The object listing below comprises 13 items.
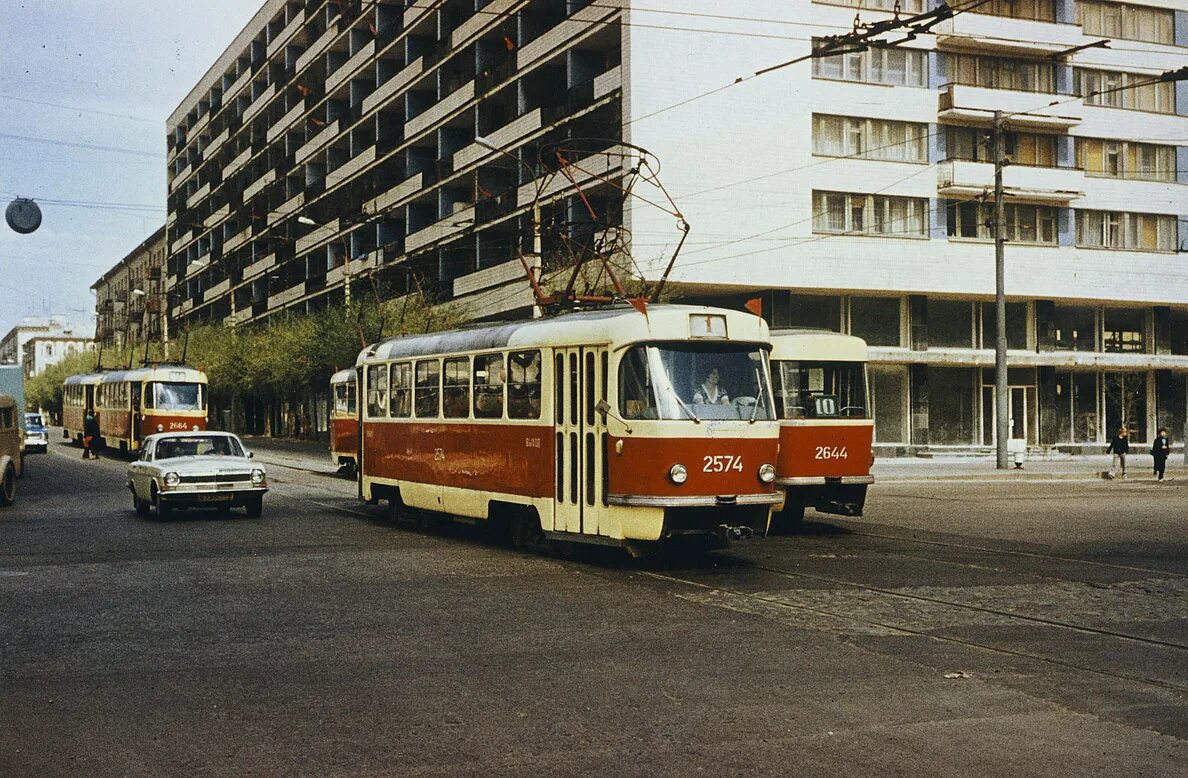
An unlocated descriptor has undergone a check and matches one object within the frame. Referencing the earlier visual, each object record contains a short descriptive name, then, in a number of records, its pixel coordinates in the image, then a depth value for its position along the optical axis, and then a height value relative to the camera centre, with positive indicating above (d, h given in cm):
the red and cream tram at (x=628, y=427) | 1312 -15
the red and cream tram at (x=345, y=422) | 3272 -14
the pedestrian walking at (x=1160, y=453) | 3366 -119
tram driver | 1347 +23
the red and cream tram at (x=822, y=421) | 1788 -13
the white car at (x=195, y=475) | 1998 -93
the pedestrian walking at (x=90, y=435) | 4638 -61
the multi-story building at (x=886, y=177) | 3953 +829
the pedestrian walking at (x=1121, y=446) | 3481 -105
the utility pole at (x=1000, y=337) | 3388 +201
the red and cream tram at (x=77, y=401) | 5175 +82
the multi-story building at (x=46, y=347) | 19375 +1117
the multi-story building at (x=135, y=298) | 10769 +1141
